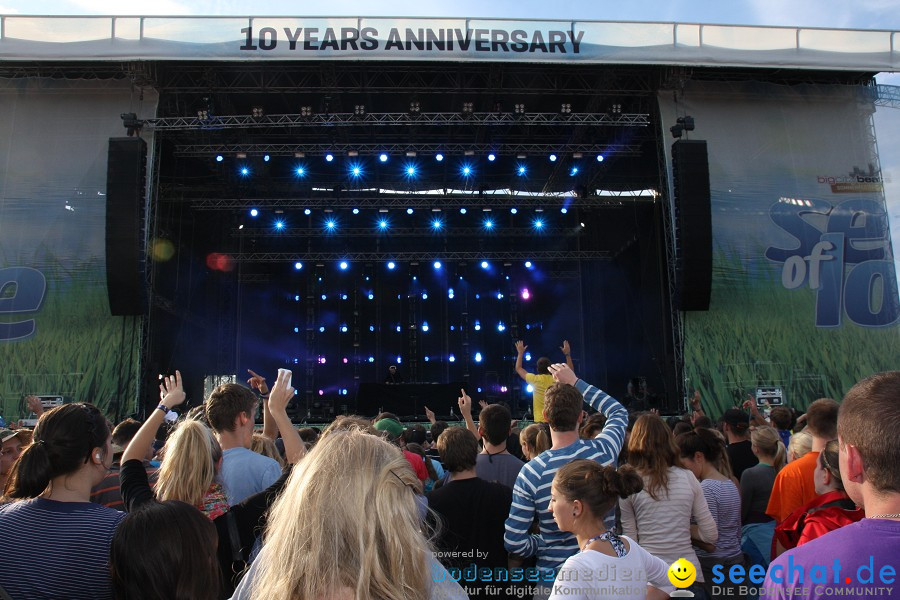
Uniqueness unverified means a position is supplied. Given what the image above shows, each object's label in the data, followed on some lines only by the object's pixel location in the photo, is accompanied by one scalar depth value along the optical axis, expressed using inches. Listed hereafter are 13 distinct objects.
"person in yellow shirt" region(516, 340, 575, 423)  224.6
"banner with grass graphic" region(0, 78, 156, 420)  467.2
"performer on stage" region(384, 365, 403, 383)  681.6
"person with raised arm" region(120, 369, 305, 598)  88.8
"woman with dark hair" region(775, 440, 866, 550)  74.4
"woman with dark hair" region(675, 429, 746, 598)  136.7
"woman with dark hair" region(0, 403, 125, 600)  72.8
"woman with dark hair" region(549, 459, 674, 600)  83.7
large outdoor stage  451.8
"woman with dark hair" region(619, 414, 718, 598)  120.0
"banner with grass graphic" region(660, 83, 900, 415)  481.1
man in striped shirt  112.0
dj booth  642.8
